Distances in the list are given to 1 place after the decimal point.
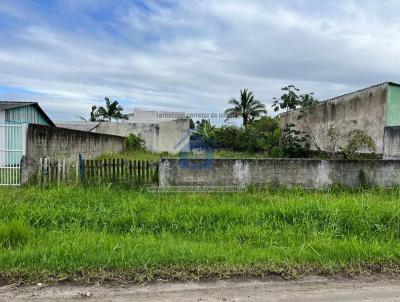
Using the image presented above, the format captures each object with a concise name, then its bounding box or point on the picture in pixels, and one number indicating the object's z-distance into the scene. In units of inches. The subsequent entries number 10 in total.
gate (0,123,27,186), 427.5
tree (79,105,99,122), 1796.3
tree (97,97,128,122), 1685.5
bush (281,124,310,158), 781.3
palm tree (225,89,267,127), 1664.6
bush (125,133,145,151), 1207.6
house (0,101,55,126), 679.1
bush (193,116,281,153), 1202.0
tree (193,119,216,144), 1418.9
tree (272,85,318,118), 713.0
